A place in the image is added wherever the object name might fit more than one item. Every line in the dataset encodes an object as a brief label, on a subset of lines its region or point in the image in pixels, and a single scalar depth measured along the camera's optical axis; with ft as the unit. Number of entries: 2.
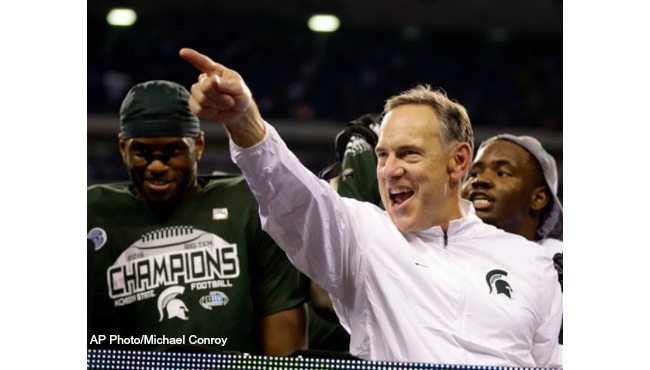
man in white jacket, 24.06
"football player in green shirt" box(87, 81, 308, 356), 25.89
